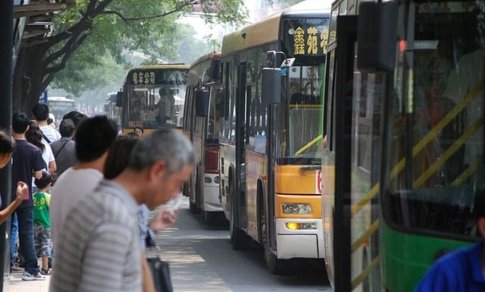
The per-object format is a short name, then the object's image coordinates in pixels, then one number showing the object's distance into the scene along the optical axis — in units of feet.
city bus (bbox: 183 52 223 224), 70.79
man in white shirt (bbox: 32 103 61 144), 49.83
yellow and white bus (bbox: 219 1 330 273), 47.73
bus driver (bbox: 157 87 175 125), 107.14
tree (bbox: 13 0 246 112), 106.25
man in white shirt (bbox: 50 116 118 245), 20.83
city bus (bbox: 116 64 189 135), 106.83
